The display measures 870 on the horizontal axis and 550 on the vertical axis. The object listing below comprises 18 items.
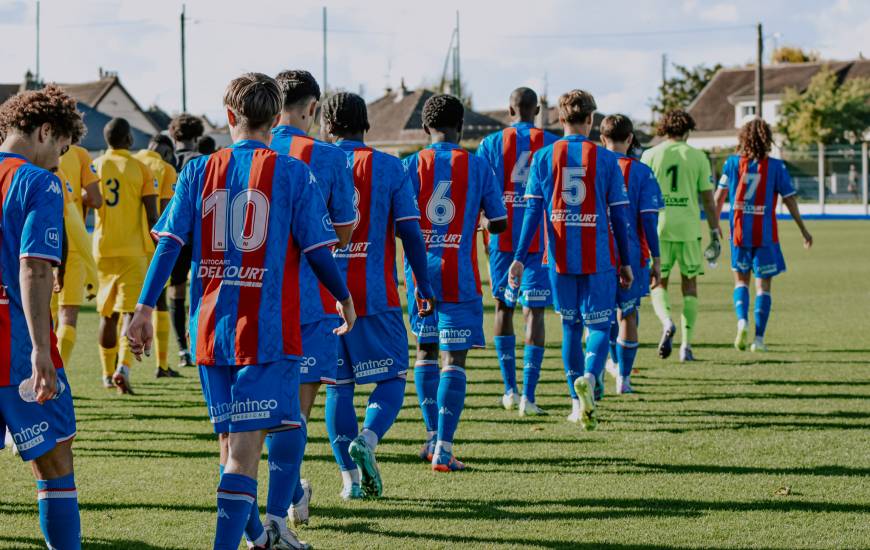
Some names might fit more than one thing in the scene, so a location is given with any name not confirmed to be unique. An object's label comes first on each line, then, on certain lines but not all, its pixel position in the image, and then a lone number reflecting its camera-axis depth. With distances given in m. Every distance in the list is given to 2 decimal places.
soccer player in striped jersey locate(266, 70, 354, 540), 10.17
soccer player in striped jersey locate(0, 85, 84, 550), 8.12
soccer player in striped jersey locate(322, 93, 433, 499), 11.78
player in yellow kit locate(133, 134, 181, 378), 20.34
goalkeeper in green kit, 21.80
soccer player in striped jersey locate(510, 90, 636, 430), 15.28
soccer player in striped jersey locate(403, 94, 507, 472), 13.44
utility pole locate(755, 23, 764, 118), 94.11
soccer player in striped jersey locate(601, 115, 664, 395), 17.41
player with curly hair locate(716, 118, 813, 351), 23.41
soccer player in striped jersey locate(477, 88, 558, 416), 16.89
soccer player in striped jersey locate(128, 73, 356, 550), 8.71
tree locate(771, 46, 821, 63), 177.30
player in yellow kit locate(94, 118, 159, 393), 18.91
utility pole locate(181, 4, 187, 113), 101.69
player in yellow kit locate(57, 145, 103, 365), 15.60
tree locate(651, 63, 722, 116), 158.75
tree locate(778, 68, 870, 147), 125.06
